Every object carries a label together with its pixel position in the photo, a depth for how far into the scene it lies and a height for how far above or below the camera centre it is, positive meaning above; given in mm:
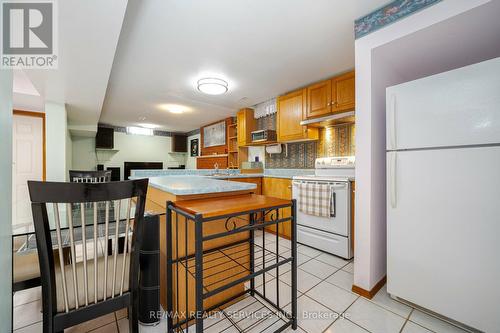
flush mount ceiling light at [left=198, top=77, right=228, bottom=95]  2792 +1120
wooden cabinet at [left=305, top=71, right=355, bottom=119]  2592 +950
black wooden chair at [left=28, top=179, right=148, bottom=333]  839 -494
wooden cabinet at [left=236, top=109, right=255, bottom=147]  4328 +854
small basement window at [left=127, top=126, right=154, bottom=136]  6667 +1190
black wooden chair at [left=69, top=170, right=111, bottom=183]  2617 -119
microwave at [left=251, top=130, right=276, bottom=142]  3734 +570
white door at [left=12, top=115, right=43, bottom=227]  3699 +162
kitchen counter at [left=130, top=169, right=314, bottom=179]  3228 -120
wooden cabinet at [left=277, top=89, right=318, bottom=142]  3193 +783
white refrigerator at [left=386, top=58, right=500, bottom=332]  1220 -189
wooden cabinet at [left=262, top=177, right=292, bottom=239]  3166 -418
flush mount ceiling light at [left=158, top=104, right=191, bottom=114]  4293 +1262
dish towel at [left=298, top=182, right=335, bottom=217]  2454 -420
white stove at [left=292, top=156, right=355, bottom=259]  2363 -650
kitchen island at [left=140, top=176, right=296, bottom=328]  1089 -508
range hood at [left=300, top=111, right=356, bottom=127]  2591 +625
